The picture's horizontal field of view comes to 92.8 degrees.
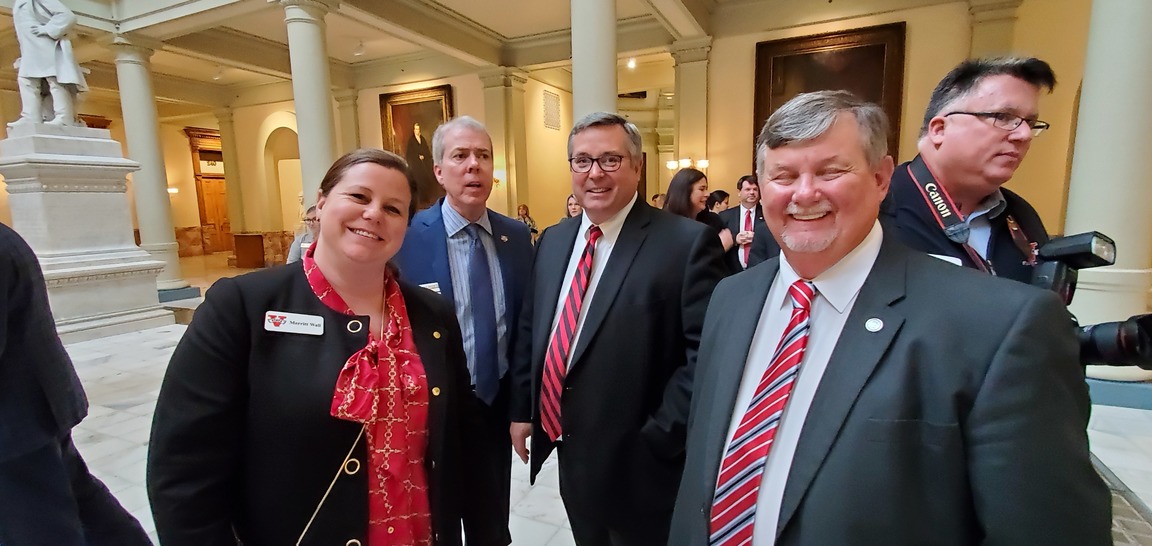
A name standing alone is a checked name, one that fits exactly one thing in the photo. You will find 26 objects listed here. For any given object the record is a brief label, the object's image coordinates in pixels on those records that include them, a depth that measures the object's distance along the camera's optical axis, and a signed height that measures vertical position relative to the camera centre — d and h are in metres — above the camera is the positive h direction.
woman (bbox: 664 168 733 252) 3.91 -0.03
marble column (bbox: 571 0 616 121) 5.64 +1.41
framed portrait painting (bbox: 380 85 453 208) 12.50 +1.73
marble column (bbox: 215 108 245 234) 14.91 +0.75
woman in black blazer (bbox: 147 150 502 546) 1.11 -0.43
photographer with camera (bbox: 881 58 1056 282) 1.28 +0.02
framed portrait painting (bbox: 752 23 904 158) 8.60 +1.92
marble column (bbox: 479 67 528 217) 11.58 +1.33
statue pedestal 5.43 -0.21
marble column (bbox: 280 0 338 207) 6.96 +1.44
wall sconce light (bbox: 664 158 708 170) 9.98 +0.47
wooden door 17.84 -0.42
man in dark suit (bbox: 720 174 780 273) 4.56 -0.28
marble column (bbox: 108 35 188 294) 8.94 +0.84
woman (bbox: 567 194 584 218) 6.97 -0.19
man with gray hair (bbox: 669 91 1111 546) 0.77 -0.32
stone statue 5.48 +1.44
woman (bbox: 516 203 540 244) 10.73 -0.42
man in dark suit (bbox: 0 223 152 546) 1.46 -0.57
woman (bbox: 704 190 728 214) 6.84 -0.15
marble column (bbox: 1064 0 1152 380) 3.59 +0.11
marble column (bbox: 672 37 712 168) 9.81 +1.66
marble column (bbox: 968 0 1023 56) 7.80 +2.26
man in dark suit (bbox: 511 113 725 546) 1.64 -0.47
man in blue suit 1.96 -0.24
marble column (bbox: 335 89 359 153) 13.22 +1.90
